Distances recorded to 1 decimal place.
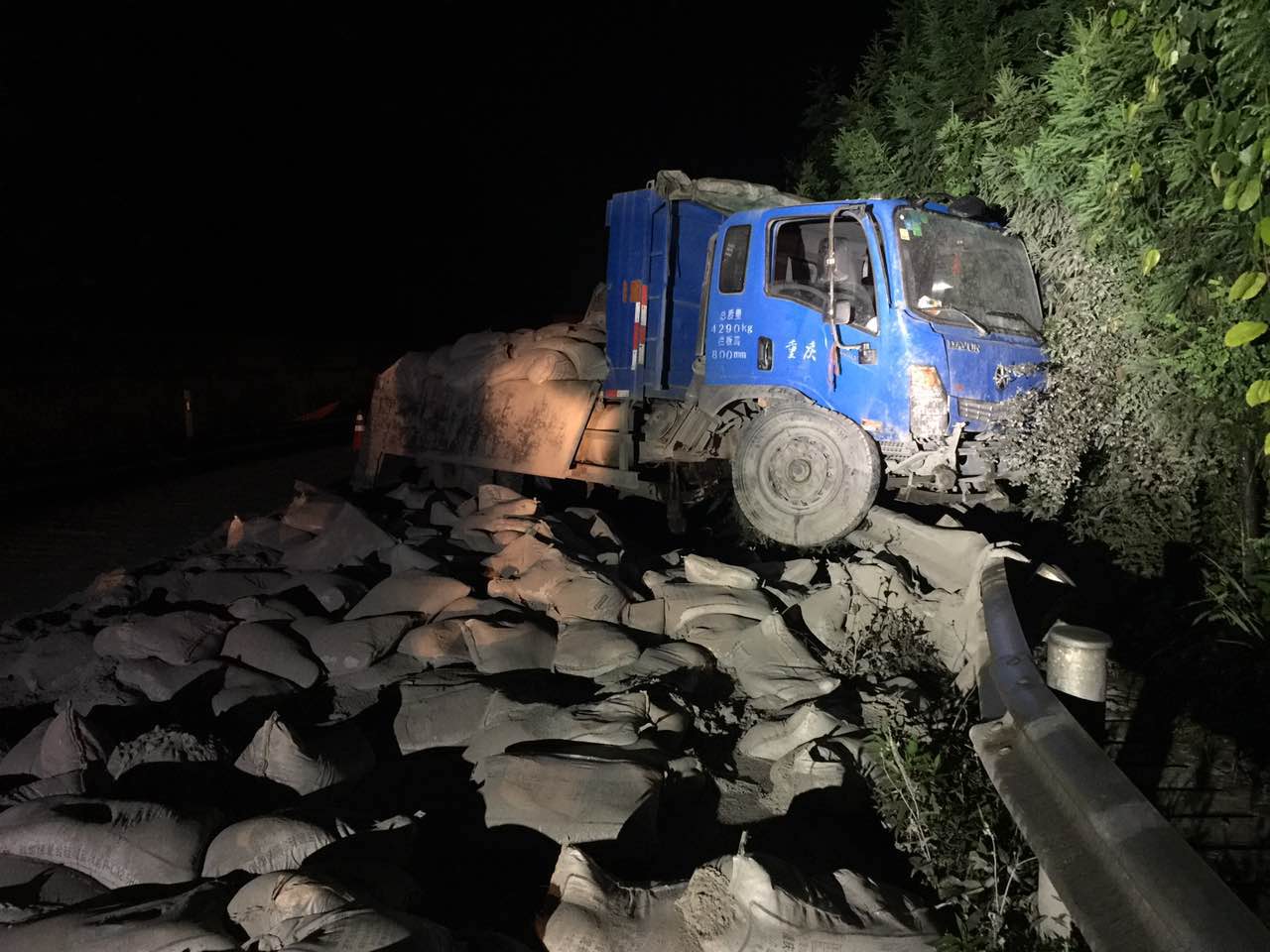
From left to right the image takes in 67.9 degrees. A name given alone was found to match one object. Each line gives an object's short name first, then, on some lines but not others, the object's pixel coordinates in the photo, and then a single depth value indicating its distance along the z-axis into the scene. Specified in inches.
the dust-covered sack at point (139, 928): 93.7
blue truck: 240.8
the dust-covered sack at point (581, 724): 138.3
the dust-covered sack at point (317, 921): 86.9
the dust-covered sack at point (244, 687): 167.2
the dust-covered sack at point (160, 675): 175.2
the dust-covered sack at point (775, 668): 157.4
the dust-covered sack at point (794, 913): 87.6
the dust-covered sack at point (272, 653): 178.5
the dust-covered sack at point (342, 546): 248.2
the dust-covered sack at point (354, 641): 181.0
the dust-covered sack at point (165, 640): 183.6
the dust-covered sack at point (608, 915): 94.7
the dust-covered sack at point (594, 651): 172.2
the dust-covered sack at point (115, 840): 114.5
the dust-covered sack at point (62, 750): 140.1
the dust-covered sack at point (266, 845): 113.5
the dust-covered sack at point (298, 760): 135.8
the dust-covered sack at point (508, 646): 175.9
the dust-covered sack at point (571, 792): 120.0
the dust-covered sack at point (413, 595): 198.1
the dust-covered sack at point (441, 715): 152.3
